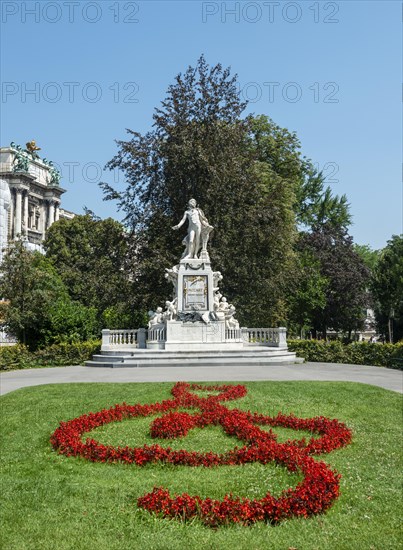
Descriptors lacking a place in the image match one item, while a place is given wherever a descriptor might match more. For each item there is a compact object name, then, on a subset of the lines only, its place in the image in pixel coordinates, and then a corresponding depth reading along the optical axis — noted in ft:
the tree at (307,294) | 140.56
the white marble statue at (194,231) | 86.74
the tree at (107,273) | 113.09
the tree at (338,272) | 151.64
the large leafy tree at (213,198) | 110.52
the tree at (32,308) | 95.45
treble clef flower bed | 18.85
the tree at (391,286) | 164.76
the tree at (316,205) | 157.58
